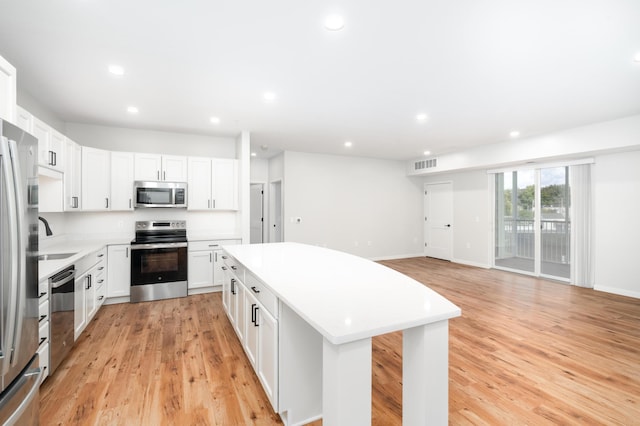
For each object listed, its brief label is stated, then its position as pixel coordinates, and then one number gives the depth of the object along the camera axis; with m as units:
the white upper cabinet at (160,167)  4.53
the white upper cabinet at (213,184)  4.84
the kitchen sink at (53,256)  3.11
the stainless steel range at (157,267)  4.21
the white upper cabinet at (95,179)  4.15
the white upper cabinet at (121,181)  4.39
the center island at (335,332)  1.25
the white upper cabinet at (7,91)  1.93
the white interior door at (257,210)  7.62
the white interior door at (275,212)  7.34
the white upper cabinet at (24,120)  2.49
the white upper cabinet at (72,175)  3.68
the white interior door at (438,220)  7.53
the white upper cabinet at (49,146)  2.93
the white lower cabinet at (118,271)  4.13
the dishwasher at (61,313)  2.33
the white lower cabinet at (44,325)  2.16
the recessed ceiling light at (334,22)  2.02
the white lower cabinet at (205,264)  4.57
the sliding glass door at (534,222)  5.50
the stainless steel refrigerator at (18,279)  1.26
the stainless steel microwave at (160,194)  4.46
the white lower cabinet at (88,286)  2.93
